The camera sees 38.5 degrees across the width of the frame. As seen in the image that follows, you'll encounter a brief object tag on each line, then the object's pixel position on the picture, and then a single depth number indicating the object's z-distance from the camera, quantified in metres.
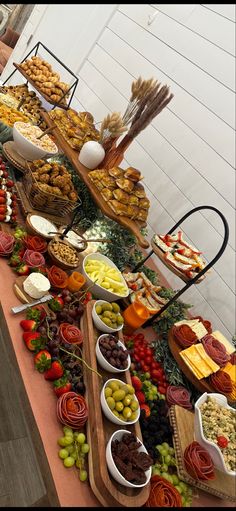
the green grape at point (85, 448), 1.50
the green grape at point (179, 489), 1.65
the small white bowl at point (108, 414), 1.60
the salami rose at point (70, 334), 1.85
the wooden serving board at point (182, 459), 1.70
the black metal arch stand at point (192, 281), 2.10
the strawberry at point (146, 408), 1.86
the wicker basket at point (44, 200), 2.43
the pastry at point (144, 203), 2.36
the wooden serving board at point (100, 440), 1.40
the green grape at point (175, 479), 1.68
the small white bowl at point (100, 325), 1.97
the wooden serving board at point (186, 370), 2.18
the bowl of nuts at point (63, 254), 2.24
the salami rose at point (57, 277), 2.11
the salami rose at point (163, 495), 1.49
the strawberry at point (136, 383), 1.93
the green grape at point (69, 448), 1.48
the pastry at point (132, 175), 2.41
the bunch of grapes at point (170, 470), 1.66
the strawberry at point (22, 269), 2.05
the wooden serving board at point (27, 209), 2.48
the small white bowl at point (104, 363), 1.79
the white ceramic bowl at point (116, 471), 1.40
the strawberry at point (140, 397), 1.90
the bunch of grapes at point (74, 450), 1.44
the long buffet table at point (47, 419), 1.38
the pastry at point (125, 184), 2.33
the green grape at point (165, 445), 1.78
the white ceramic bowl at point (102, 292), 2.23
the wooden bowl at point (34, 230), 2.30
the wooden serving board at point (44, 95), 3.48
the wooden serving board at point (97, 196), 2.19
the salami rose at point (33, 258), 2.10
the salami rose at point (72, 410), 1.54
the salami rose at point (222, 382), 2.16
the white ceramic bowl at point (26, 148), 2.66
